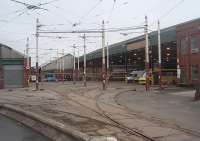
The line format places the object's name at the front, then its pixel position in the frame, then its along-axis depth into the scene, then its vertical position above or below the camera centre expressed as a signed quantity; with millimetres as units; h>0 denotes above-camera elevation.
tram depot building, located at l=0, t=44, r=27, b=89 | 20919 +317
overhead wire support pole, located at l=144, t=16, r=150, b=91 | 15542 +717
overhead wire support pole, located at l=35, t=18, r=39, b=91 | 18614 +5272
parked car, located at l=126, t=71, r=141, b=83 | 26556 -660
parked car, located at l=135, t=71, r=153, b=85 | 23067 -885
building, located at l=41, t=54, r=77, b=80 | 44590 +2498
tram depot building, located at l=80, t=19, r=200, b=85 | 17735 +3218
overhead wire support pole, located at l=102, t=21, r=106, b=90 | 18581 +3763
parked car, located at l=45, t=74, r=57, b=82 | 38012 -807
